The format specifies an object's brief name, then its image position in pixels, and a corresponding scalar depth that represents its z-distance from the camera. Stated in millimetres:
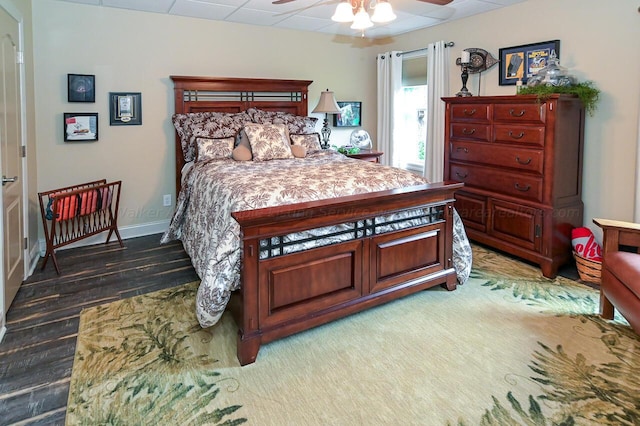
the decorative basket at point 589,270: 3301
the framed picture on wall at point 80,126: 4059
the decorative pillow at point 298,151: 4250
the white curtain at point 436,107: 4910
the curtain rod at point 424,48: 4817
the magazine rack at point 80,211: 3479
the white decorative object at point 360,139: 5773
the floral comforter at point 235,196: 2357
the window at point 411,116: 5418
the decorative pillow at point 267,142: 4027
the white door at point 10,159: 2773
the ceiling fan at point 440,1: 2930
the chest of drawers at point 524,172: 3402
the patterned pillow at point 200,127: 4281
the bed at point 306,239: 2330
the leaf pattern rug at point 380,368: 1907
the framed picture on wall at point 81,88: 4012
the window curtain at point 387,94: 5570
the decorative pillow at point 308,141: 4461
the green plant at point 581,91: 3414
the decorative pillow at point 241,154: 3975
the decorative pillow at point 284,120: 4678
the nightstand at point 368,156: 5229
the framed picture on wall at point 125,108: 4254
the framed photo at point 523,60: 3873
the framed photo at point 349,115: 5727
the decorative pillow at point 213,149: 4043
